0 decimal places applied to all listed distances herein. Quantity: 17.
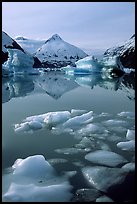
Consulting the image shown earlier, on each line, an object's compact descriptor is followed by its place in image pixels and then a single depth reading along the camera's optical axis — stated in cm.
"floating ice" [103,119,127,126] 769
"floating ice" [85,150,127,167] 486
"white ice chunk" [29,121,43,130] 743
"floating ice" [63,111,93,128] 762
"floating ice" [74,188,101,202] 355
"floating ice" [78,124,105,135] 685
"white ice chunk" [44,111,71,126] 794
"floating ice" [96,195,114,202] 353
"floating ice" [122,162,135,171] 452
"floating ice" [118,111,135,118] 900
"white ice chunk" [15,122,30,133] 724
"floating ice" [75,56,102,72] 3712
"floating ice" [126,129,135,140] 639
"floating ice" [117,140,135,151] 565
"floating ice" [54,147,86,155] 547
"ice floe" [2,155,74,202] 357
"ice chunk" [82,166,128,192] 395
